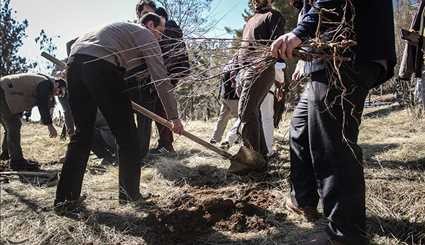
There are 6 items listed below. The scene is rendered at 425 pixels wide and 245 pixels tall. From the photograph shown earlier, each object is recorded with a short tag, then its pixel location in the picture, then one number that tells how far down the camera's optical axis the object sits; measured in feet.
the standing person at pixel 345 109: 7.86
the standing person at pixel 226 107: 15.95
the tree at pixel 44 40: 68.25
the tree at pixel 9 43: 64.18
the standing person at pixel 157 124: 15.88
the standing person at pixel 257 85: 12.71
